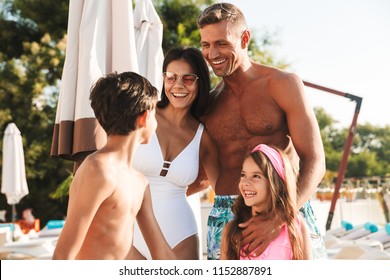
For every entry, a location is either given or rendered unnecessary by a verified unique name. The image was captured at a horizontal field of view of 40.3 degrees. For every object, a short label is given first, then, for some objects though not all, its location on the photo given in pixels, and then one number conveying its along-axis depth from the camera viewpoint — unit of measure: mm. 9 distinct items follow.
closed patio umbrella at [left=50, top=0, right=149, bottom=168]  2604
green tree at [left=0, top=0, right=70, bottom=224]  13125
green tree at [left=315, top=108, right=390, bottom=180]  28434
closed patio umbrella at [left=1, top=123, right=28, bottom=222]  8656
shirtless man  2271
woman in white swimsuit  2377
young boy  1598
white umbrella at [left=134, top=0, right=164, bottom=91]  3600
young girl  2172
